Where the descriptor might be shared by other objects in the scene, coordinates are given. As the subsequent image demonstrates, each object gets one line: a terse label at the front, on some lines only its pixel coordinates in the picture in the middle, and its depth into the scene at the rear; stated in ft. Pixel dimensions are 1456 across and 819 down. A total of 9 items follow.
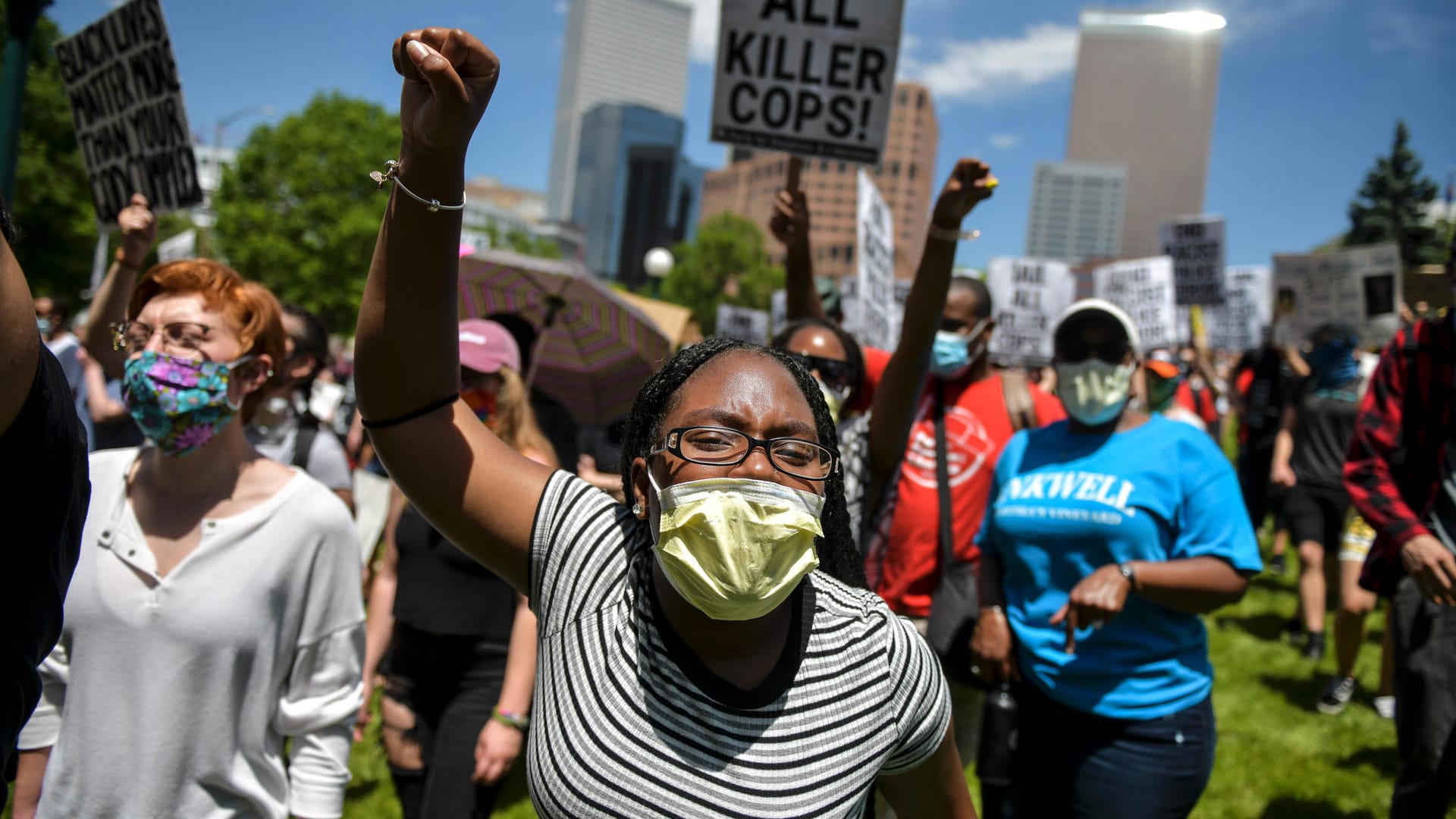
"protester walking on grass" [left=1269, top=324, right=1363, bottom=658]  22.70
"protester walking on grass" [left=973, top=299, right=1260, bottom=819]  9.54
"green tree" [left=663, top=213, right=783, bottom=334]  199.93
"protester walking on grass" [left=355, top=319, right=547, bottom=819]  11.00
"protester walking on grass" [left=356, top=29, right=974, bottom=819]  5.18
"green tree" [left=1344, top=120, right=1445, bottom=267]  151.94
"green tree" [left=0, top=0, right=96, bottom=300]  99.04
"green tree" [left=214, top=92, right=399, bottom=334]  139.85
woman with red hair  7.23
